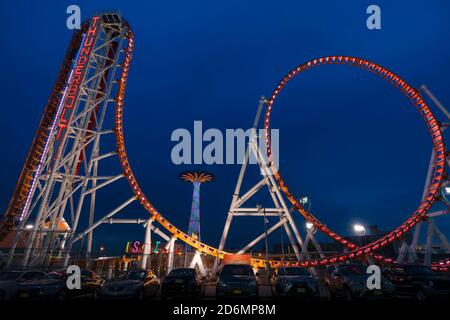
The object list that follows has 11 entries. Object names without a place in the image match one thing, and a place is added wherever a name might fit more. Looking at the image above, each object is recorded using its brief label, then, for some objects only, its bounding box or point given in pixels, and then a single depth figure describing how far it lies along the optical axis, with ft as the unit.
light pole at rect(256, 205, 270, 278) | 74.75
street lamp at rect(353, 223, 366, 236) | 104.98
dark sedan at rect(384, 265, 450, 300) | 36.73
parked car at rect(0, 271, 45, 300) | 36.40
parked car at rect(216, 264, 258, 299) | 35.40
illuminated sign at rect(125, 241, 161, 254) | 116.37
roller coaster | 67.67
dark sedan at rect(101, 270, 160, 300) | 37.04
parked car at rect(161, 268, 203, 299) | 39.52
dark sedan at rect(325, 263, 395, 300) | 35.96
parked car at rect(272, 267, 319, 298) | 35.55
